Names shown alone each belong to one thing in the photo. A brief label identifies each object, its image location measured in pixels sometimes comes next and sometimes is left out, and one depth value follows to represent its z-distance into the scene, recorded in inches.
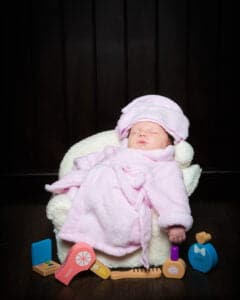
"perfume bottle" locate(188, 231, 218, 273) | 65.7
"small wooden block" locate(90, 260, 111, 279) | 63.9
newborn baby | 62.2
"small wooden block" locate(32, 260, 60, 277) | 65.8
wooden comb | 64.4
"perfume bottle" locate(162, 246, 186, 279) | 64.2
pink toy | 62.4
